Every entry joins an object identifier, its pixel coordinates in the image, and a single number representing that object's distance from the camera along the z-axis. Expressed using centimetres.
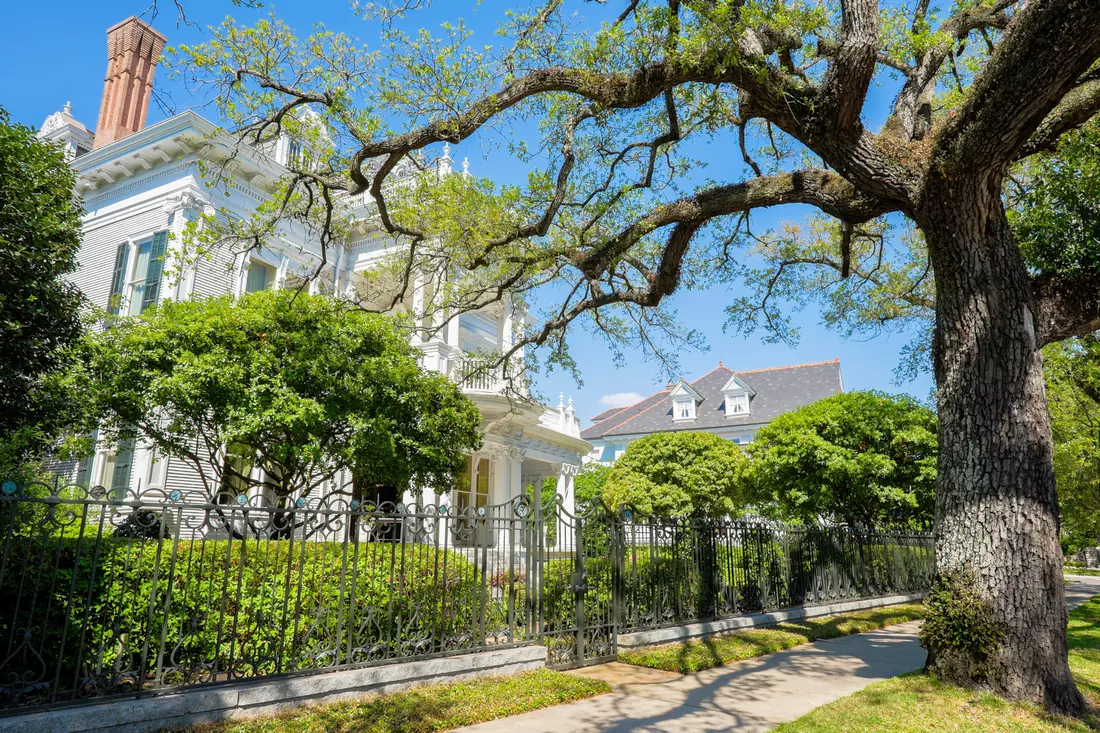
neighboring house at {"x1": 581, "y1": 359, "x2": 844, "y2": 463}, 4312
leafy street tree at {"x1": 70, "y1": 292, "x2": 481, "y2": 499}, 1046
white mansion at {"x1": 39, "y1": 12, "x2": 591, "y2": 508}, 1590
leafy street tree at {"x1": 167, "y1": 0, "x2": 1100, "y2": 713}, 628
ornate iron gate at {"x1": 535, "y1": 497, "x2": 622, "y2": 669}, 822
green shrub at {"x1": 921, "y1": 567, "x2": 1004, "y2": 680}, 628
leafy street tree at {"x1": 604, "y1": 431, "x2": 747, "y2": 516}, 2628
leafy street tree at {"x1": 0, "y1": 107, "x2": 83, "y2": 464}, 911
